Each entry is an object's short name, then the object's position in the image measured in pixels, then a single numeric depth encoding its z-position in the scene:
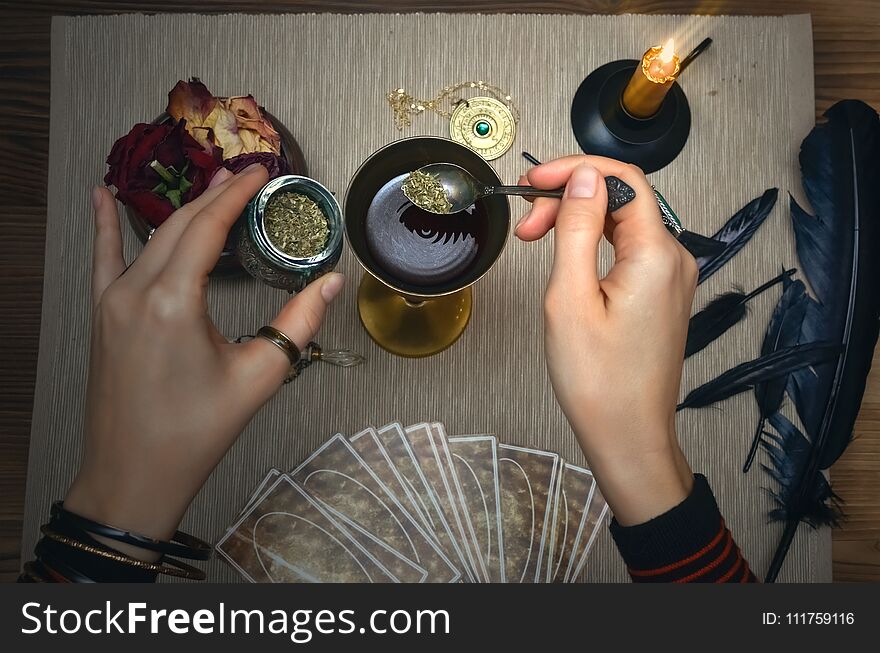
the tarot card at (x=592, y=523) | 0.83
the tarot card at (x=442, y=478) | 0.84
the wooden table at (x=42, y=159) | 0.88
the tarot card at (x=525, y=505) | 0.83
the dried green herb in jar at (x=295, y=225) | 0.65
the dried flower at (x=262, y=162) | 0.66
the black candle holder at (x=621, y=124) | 0.85
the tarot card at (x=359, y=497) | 0.83
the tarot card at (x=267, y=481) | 0.84
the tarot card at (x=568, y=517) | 0.83
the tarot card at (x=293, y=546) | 0.82
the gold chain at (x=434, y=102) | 0.87
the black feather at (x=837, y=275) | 0.84
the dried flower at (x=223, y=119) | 0.67
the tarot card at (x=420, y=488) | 0.83
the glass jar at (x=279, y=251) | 0.64
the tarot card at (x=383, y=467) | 0.84
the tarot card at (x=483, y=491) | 0.84
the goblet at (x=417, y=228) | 0.66
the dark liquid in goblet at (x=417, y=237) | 0.71
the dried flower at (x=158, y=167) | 0.64
